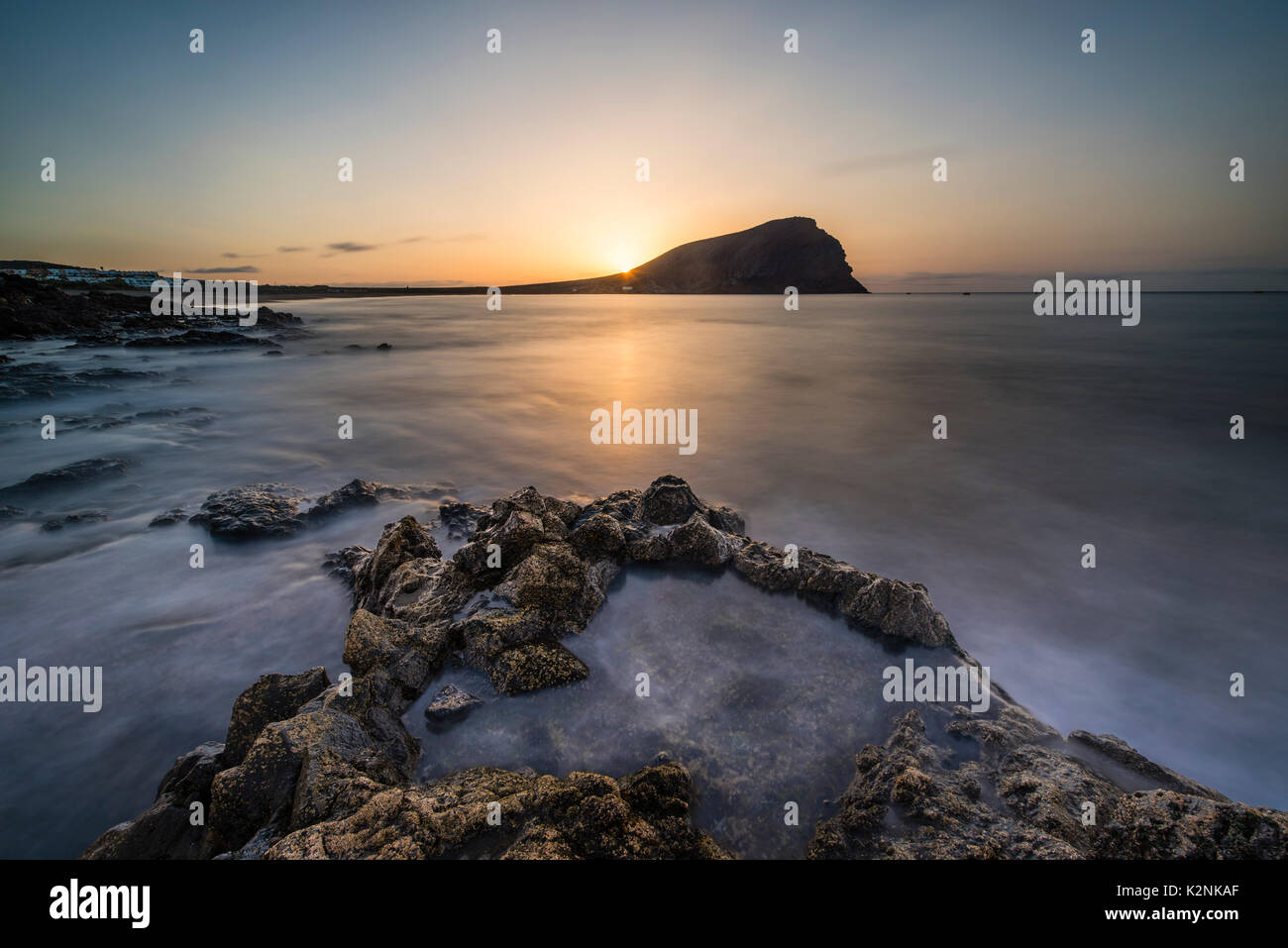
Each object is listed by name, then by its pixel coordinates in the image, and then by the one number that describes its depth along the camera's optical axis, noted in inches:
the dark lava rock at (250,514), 275.3
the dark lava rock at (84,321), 1071.6
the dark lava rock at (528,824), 89.0
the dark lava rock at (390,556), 204.8
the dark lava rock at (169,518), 297.4
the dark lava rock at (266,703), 128.2
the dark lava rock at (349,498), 303.9
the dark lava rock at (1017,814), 88.0
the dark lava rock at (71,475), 341.1
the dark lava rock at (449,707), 133.0
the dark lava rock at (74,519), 291.4
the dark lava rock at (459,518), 285.1
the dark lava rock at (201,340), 1050.7
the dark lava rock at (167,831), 110.7
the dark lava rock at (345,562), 237.5
